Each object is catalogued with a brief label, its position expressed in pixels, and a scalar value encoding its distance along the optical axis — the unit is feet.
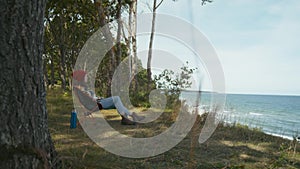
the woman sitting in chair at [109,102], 18.99
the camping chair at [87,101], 19.51
